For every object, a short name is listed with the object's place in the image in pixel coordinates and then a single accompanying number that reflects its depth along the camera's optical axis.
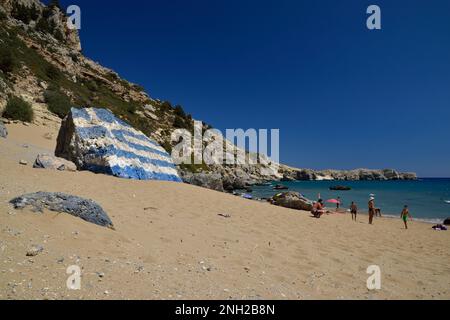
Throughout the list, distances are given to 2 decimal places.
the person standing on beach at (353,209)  19.12
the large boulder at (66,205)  5.48
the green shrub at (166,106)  62.26
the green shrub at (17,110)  19.91
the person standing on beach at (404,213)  17.02
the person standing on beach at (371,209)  17.34
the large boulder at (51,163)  11.34
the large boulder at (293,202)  21.02
